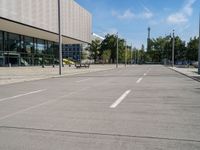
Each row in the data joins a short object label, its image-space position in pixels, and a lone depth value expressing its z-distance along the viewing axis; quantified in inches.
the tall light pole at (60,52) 739.1
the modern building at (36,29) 998.0
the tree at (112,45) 3031.6
